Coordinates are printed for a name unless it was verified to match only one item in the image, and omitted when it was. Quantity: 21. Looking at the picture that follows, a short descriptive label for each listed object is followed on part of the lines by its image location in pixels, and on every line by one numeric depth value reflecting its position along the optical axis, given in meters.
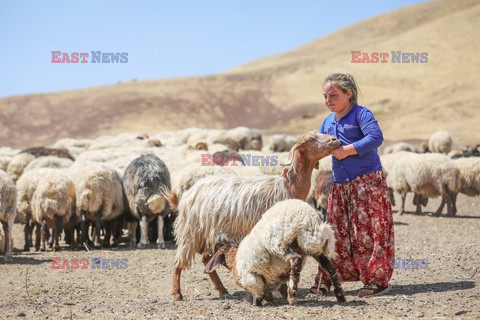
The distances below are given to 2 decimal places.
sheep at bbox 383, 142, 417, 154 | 26.31
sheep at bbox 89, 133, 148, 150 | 24.78
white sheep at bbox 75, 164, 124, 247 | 11.84
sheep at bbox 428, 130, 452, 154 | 28.53
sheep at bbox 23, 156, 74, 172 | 15.53
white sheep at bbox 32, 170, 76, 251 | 11.50
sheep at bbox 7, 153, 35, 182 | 16.77
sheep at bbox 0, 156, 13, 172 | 17.47
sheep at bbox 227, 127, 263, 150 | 27.41
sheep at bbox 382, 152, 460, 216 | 14.88
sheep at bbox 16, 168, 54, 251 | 12.34
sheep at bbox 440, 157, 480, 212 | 14.73
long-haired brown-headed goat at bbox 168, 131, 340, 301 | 6.68
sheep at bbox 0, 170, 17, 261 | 9.97
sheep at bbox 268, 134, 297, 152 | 26.25
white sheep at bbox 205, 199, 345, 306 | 5.59
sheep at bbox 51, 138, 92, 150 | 28.09
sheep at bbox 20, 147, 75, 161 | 17.78
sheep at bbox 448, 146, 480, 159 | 19.65
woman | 6.45
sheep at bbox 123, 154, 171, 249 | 11.60
